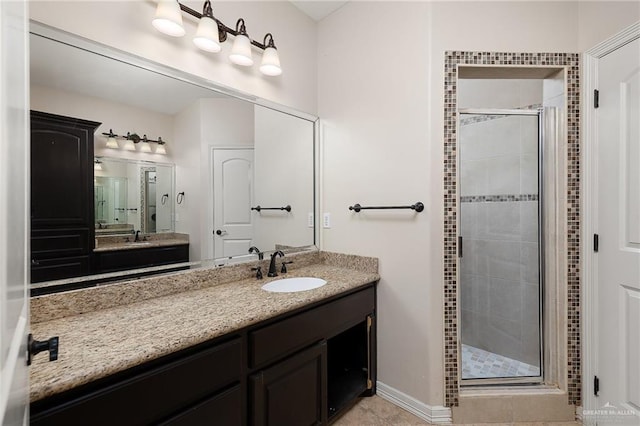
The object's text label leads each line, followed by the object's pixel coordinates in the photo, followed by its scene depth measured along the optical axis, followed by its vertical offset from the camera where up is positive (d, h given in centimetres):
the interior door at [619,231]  149 -10
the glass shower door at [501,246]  195 -26
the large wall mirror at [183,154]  126 +35
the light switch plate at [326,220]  230 -5
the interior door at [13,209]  44 +1
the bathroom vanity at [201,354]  85 -51
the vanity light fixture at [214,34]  137 +96
